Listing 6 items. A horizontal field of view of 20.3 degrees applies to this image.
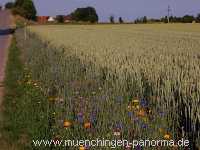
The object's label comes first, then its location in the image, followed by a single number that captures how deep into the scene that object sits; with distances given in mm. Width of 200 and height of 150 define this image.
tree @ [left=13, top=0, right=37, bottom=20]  96275
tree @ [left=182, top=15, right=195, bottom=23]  90625
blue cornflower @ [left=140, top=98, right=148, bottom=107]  6462
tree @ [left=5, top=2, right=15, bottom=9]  128125
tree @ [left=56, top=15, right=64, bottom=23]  111881
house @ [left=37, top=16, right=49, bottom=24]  109362
